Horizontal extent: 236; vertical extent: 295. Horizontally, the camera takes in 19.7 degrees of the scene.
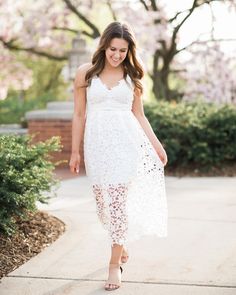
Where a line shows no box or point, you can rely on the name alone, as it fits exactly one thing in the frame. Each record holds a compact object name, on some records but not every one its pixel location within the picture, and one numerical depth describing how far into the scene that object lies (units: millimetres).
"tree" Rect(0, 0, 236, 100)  16859
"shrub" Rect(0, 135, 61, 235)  4965
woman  4293
